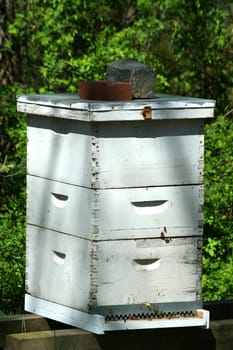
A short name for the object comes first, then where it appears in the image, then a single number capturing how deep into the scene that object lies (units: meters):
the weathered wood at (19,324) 7.13
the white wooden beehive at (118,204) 6.51
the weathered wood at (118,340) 6.71
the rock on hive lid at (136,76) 6.93
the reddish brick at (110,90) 6.74
